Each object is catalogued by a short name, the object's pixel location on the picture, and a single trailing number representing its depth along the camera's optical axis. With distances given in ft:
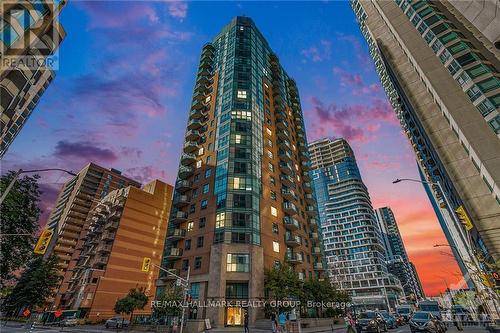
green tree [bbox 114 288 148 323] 132.98
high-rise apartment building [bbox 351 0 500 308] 101.65
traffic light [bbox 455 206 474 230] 55.58
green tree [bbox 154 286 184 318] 97.81
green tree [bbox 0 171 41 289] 69.77
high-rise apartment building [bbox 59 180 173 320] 193.88
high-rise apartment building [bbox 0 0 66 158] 47.73
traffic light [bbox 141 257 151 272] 77.58
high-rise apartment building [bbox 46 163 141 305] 276.49
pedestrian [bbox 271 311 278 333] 74.61
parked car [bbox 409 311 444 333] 65.57
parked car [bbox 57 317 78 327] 150.85
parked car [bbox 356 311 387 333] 78.07
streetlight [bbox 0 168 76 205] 49.38
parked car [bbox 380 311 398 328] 103.54
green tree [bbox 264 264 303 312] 110.22
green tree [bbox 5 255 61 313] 155.74
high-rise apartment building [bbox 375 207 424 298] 599.16
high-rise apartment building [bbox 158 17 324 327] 121.08
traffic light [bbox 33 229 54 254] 47.92
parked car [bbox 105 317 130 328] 129.61
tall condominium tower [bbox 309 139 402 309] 391.04
